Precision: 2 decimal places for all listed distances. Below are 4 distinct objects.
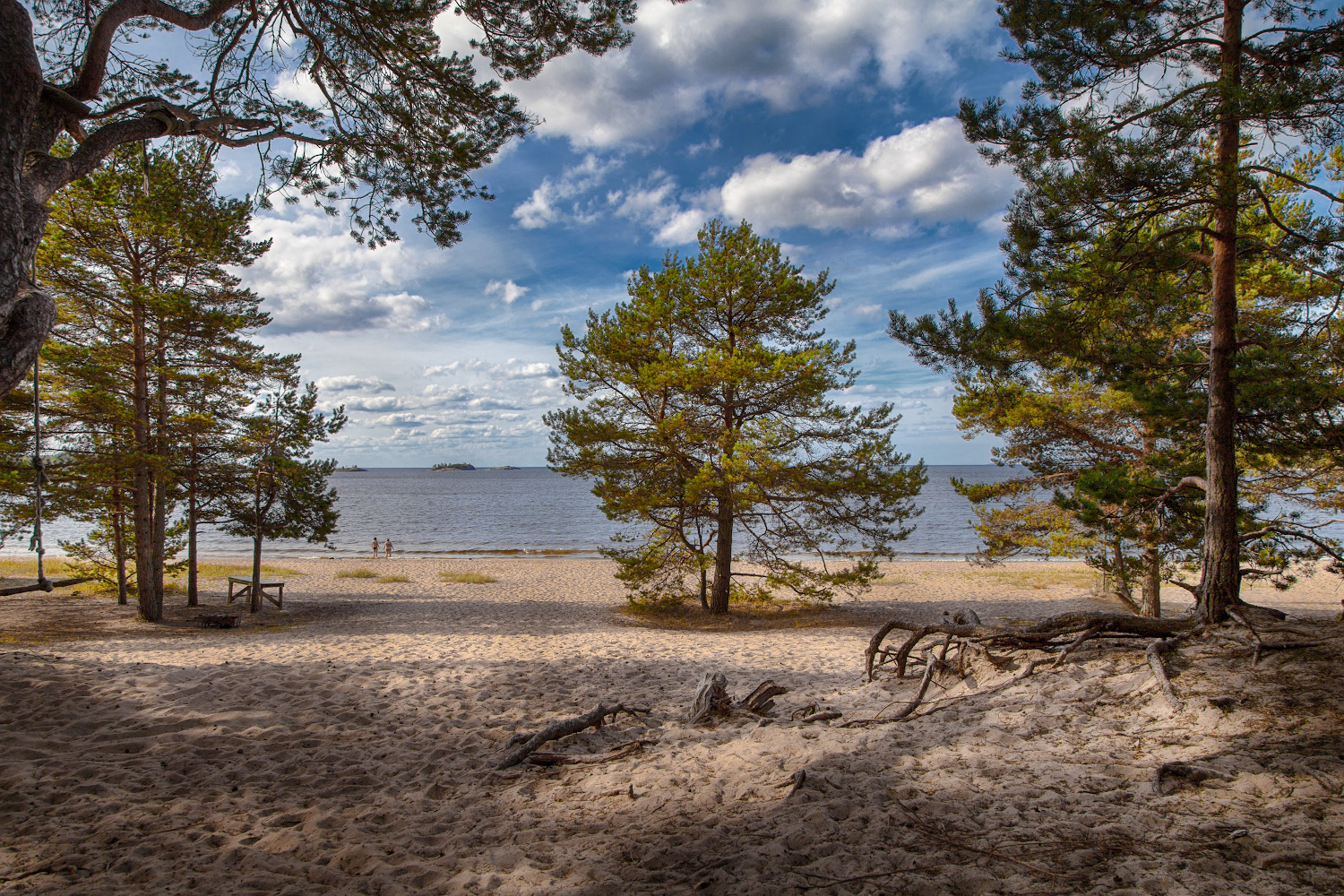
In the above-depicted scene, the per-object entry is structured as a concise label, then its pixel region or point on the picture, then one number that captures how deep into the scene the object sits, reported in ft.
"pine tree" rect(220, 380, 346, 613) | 46.44
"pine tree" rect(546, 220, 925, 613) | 43.65
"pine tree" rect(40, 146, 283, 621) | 38.63
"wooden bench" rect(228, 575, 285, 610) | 53.52
